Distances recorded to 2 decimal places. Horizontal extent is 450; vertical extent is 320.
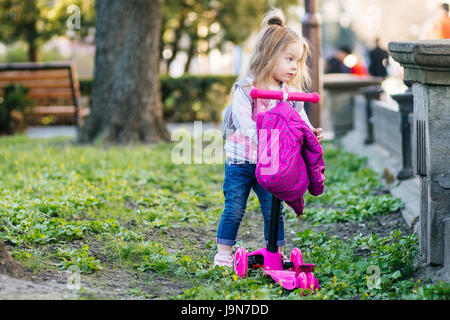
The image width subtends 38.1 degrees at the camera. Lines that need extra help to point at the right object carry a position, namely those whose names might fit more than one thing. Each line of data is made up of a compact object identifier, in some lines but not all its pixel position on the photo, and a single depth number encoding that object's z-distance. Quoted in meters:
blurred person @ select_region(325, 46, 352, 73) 17.02
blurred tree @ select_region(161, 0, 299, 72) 19.92
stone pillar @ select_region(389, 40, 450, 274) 3.79
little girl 3.95
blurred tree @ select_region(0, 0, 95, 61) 19.34
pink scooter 3.65
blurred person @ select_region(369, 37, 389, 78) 15.18
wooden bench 11.52
